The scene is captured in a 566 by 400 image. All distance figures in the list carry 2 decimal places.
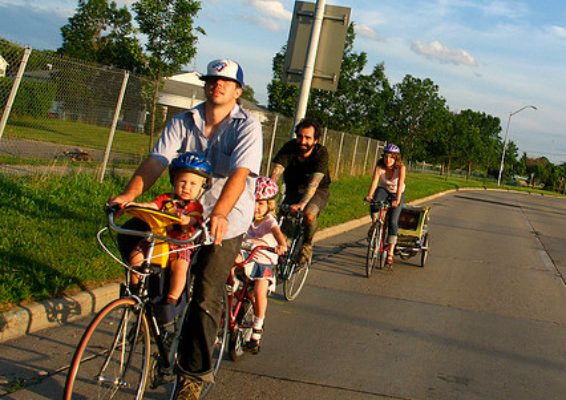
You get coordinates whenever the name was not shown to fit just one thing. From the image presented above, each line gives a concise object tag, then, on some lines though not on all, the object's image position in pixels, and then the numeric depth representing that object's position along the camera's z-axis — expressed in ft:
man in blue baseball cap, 13.17
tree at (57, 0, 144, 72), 261.44
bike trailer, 35.50
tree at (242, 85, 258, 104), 361.88
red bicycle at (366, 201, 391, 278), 31.81
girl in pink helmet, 17.52
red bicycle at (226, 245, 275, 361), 16.98
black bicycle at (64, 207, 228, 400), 11.60
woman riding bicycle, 33.37
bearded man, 24.39
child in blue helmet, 12.64
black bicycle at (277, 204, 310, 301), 24.08
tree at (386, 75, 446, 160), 168.96
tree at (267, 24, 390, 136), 126.11
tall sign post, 36.63
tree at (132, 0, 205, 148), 64.28
